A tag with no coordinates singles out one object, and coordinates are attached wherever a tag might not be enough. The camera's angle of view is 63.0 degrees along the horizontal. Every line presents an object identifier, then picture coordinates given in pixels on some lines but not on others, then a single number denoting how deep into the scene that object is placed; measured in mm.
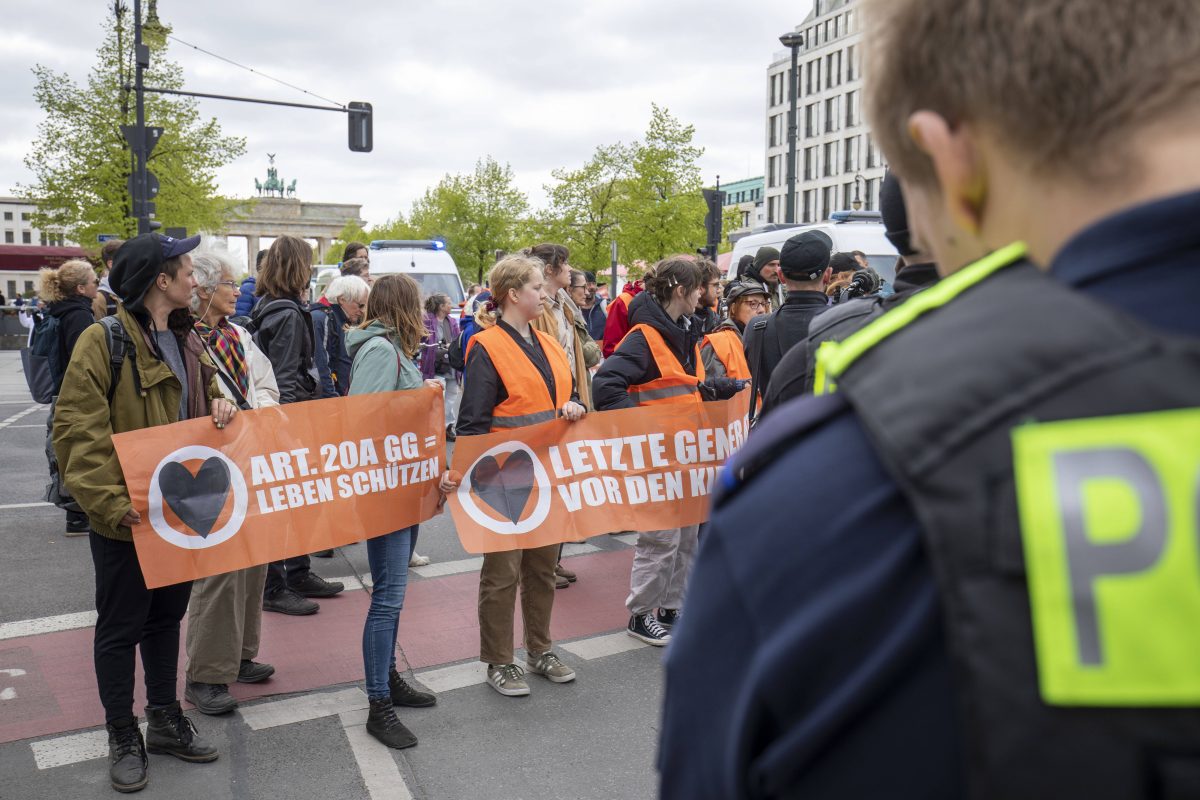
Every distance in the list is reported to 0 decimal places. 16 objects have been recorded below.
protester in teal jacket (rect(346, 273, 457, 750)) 4410
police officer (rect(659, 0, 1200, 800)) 671
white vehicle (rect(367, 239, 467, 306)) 17125
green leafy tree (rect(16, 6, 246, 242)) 28047
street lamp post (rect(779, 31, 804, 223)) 19266
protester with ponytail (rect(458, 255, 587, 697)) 4992
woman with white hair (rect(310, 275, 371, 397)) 7109
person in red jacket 8023
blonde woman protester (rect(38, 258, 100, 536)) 7422
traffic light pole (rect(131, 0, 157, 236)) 18359
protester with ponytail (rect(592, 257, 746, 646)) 5789
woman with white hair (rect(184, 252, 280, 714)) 4727
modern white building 73250
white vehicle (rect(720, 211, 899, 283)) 12008
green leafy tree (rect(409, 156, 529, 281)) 51500
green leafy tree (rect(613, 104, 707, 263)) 37750
